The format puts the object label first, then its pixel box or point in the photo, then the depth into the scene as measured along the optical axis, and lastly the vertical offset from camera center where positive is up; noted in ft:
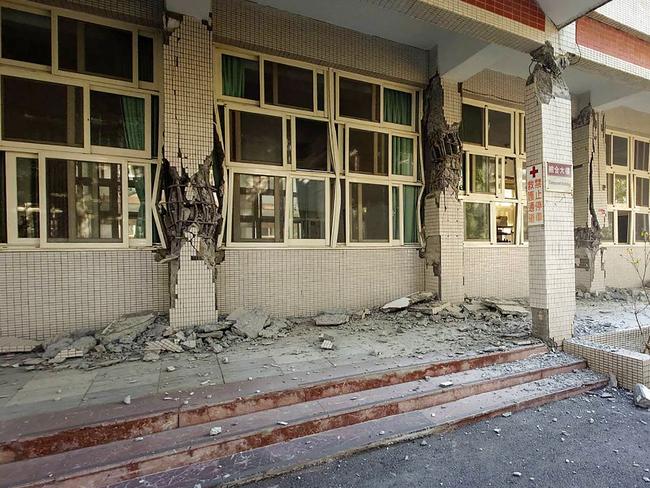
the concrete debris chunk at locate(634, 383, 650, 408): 10.22 -4.80
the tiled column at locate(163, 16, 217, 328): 13.51 +4.96
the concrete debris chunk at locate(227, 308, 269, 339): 13.73 -3.27
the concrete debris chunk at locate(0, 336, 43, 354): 11.93 -3.50
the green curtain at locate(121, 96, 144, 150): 14.16 +5.28
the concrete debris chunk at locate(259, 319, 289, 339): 13.94 -3.65
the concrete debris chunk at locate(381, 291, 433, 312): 17.71 -3.12
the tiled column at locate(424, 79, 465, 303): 18.71 +0.17
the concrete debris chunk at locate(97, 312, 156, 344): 12.39 -3.15
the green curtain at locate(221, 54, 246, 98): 15.55 +7.90
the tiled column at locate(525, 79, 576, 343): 13.32 +0.35
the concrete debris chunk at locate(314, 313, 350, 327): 15.67 -3.58
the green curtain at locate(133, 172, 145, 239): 14.30 +1.70
